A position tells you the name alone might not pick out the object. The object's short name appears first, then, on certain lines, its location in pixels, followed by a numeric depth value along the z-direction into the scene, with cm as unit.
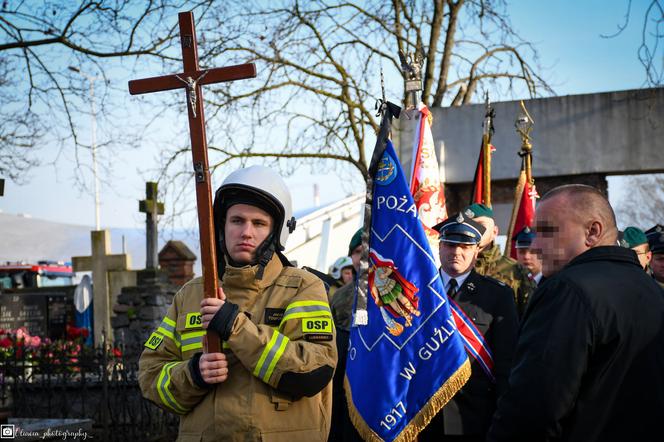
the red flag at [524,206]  766
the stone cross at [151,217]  1428
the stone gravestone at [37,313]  1628
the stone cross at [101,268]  1570
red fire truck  2664
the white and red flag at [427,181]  614
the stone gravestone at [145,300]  1381
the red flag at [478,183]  792
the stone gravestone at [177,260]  1703
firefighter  297
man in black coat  249
